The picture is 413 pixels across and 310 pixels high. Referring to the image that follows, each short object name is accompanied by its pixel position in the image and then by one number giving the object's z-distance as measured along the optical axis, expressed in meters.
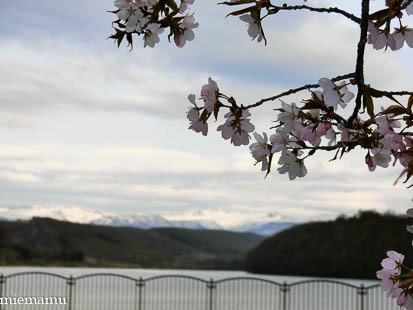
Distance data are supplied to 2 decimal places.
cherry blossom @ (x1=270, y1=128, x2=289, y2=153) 3.42
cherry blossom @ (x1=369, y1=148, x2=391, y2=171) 3.38
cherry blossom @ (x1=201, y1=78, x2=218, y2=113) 3.41
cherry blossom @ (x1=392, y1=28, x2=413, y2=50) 3.13
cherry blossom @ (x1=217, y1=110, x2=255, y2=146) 3.53
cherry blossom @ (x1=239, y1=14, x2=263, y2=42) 3.30
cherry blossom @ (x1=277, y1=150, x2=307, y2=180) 3.44
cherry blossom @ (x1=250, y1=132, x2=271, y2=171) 3.49
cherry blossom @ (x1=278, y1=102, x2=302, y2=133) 3.38
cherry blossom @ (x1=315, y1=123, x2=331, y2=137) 3.41
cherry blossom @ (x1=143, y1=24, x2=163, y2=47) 3.80
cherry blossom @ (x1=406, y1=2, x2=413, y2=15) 3.09
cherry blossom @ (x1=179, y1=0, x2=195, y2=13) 3.94
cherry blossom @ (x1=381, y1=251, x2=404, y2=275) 3.10
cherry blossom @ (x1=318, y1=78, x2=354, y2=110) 2.94
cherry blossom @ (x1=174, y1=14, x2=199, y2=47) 3.83
